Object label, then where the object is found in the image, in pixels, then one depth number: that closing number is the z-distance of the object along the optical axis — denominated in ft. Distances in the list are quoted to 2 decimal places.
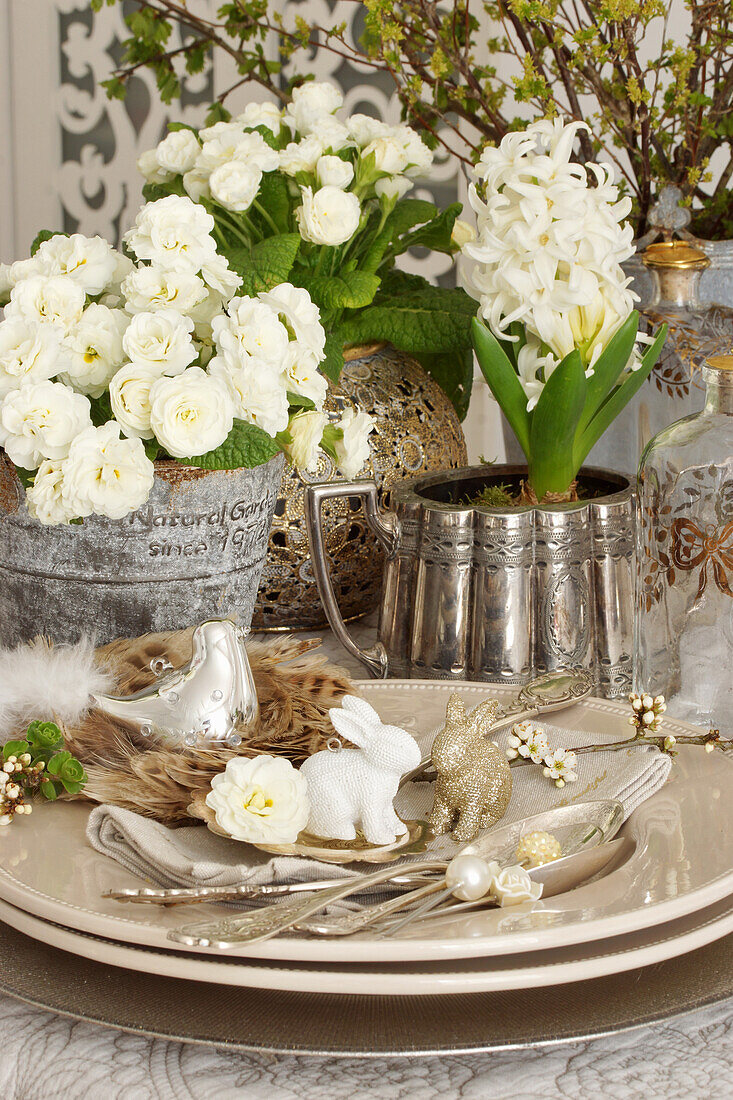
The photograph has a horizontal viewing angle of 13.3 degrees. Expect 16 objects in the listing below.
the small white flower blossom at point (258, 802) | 3.34
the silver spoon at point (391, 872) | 3.14
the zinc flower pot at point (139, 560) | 3.82
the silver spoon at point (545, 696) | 3.73
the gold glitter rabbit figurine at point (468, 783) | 3.49
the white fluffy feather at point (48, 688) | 3.64
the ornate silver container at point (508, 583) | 3.95
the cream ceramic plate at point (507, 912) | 3.14
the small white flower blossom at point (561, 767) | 3.57
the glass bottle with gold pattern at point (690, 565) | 3.85
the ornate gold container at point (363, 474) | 4.31
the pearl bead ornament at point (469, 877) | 3.26
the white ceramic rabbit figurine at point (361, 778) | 3.42
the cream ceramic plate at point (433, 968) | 3.10
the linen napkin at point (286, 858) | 3.31
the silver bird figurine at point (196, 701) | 3.60
